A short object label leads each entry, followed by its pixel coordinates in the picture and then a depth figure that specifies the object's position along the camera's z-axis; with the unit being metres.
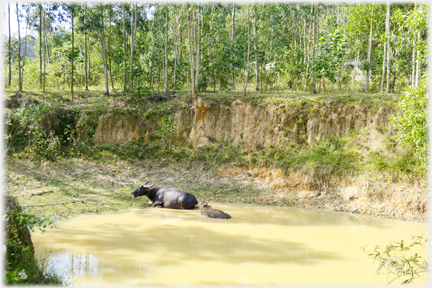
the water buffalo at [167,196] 11.49
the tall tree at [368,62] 19.62
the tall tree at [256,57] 20.71
